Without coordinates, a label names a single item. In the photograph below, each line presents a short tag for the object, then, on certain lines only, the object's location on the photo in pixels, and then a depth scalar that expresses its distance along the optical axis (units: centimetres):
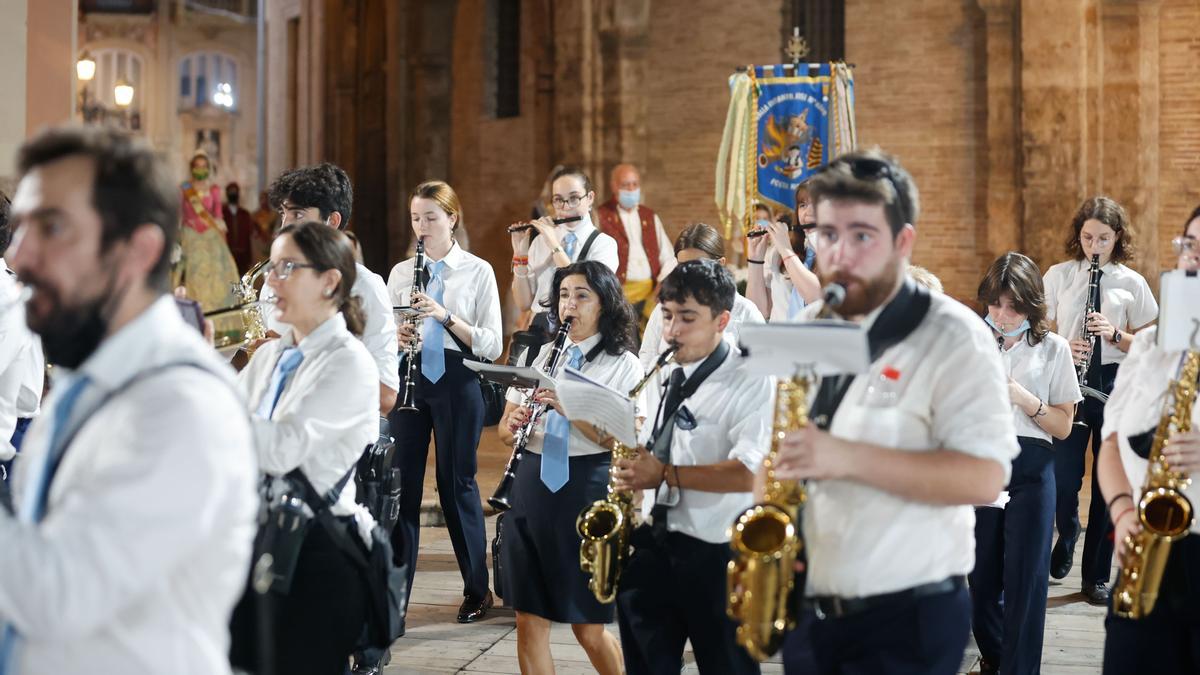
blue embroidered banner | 1126
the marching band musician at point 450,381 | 716
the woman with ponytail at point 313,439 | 396
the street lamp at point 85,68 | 1647
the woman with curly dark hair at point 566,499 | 513
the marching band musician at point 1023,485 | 586
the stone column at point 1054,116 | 1436
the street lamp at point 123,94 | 2305
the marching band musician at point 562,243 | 813
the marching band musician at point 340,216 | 575
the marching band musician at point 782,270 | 718
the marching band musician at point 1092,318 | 780
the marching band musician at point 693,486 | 440
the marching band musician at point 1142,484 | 350
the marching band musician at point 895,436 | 312
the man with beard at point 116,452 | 213
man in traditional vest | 1100
